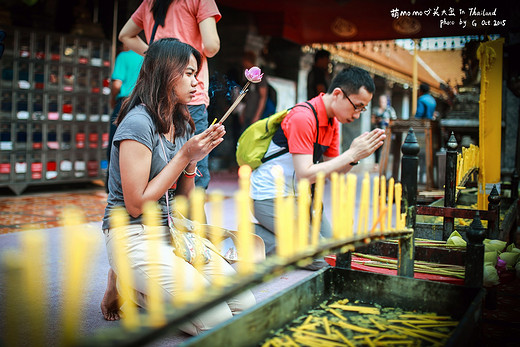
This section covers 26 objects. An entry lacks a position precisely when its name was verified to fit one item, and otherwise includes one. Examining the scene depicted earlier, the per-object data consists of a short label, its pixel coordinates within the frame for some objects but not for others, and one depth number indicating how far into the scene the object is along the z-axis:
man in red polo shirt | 2.84
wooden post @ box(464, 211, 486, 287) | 1.77
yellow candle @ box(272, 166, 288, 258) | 1.21
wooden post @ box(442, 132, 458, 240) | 2.84
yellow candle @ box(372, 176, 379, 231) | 1.61
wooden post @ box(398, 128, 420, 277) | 1.72
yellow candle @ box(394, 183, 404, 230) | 1.70
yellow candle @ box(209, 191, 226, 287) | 1.26
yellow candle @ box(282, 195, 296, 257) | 1.20
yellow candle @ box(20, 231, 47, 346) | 1.01
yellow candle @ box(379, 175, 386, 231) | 1.62
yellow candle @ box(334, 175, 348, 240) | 1.45
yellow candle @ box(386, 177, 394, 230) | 1.64
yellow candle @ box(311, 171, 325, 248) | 1.32
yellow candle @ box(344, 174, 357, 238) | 1.44
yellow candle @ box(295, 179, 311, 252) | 1.25
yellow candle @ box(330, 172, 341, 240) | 1.44
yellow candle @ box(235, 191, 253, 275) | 1.13
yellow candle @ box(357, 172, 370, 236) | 1.55
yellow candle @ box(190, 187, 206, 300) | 1.25
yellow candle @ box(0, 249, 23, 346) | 0.97
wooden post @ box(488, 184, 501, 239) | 2.85
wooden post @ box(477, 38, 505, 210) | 3.47
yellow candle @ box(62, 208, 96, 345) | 1.05
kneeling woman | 1.93
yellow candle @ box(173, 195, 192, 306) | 1.77
